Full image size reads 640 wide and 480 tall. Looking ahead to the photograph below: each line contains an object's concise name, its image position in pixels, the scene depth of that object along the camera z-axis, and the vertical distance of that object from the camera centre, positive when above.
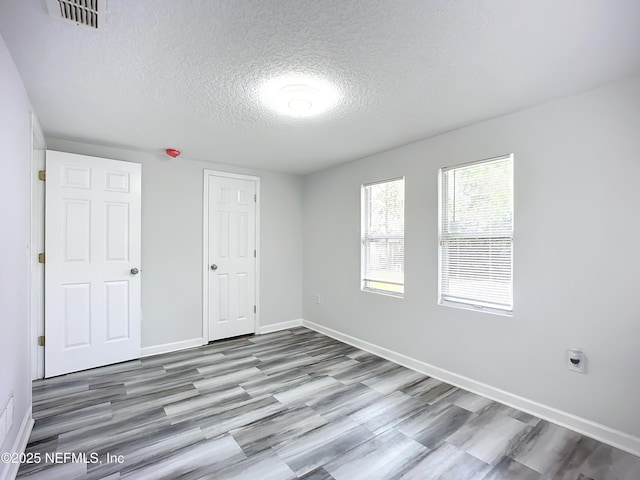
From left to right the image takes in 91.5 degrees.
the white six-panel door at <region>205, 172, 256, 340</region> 4.06 -0.21
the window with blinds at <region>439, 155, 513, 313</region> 2.54 +0.05
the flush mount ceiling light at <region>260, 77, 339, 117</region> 2.03 +1.03
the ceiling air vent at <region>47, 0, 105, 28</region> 1.35 +1.03
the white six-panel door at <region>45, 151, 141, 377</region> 3.04 -0.22
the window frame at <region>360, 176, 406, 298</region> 3.86 +0.13
